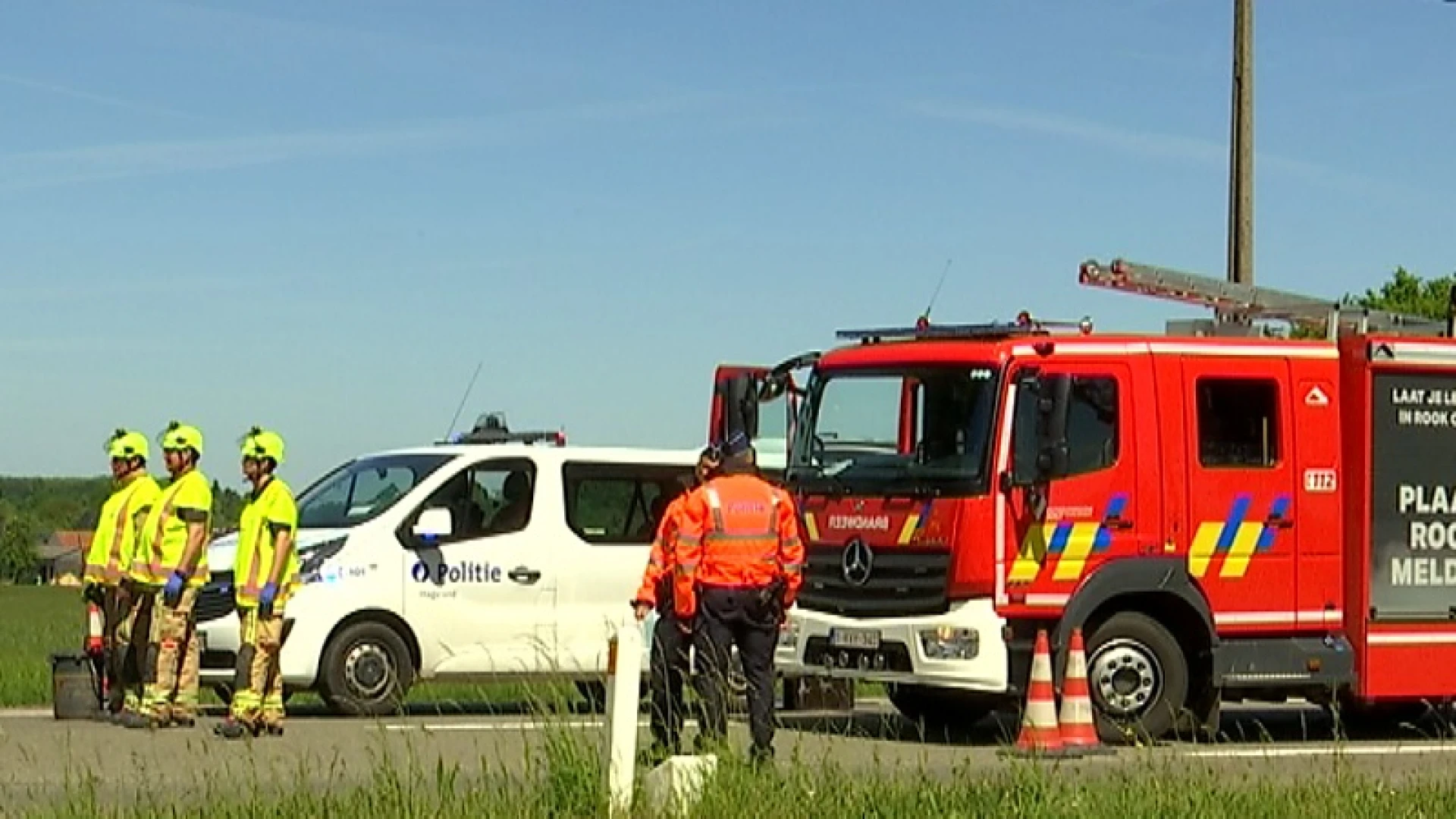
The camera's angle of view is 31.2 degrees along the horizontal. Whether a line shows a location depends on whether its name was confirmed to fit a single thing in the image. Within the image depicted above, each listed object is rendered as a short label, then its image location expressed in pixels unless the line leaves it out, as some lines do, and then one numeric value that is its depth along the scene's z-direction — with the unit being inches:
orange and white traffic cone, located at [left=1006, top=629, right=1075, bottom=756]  581.3
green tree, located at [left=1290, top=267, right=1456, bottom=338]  2006.6
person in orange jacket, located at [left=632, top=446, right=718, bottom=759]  509.4
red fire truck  612.7
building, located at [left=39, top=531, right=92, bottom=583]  5438.0
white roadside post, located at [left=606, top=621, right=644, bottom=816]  411.8
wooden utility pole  1022.4
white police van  696.4
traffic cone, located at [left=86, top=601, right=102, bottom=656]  688.4
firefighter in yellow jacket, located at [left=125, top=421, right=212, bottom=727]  650.2
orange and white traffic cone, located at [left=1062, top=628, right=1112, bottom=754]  590.6
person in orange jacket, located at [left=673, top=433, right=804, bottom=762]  530.0
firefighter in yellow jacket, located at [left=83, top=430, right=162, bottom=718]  674.2
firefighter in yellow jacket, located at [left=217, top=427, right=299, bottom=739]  627.5
